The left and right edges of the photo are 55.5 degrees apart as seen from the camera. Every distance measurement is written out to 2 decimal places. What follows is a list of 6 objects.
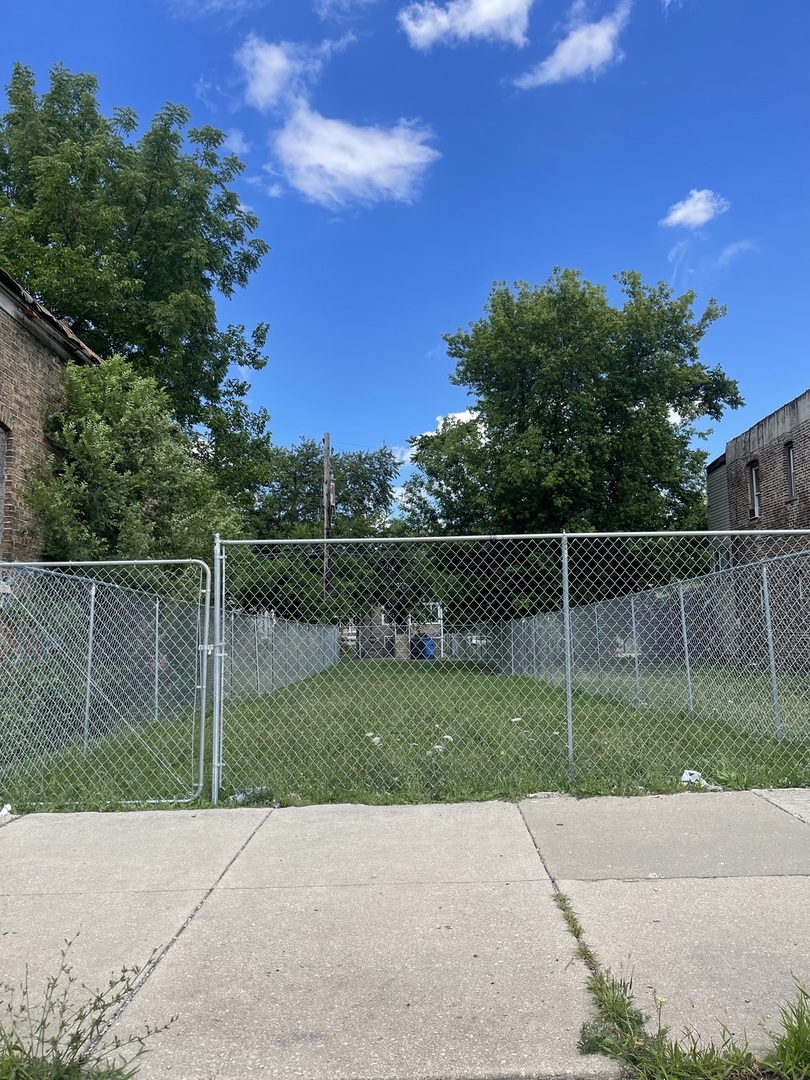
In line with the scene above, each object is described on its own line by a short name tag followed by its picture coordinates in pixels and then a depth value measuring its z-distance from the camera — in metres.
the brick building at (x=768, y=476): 18.29
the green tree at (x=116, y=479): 9.90
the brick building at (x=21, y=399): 9.12
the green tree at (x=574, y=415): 25.02
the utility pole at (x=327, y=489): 28.94
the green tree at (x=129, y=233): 15.20
